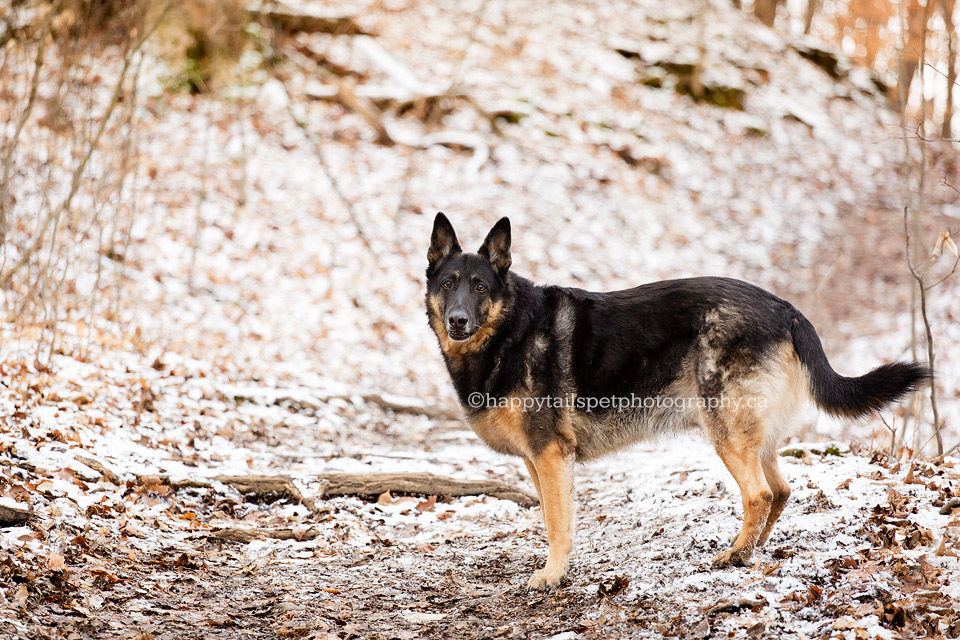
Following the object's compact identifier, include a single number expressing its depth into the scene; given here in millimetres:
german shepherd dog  9477
